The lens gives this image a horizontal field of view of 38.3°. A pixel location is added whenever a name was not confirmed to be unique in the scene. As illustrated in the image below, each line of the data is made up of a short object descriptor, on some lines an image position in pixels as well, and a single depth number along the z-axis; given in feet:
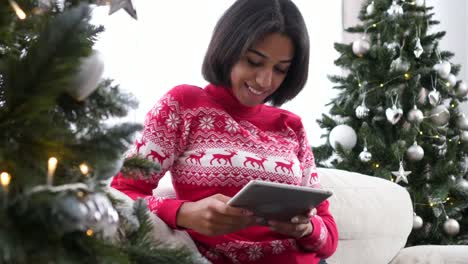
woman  4.64
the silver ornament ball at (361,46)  9.25
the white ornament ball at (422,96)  9.27
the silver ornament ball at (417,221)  8.67
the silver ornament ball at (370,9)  9.46
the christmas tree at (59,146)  1.87
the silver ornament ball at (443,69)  9.13
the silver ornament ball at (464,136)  9.57
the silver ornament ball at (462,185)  9.19
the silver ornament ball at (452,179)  9.10
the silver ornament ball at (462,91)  9.71
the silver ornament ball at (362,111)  9.12
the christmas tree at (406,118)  9.04
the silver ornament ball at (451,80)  9.39
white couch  5.95
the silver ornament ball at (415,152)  8.86
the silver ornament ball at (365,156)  8.88
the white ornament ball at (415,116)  8.95
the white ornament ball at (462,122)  9.57
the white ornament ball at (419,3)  9.41
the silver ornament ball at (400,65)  9.04
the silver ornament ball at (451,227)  8.95
